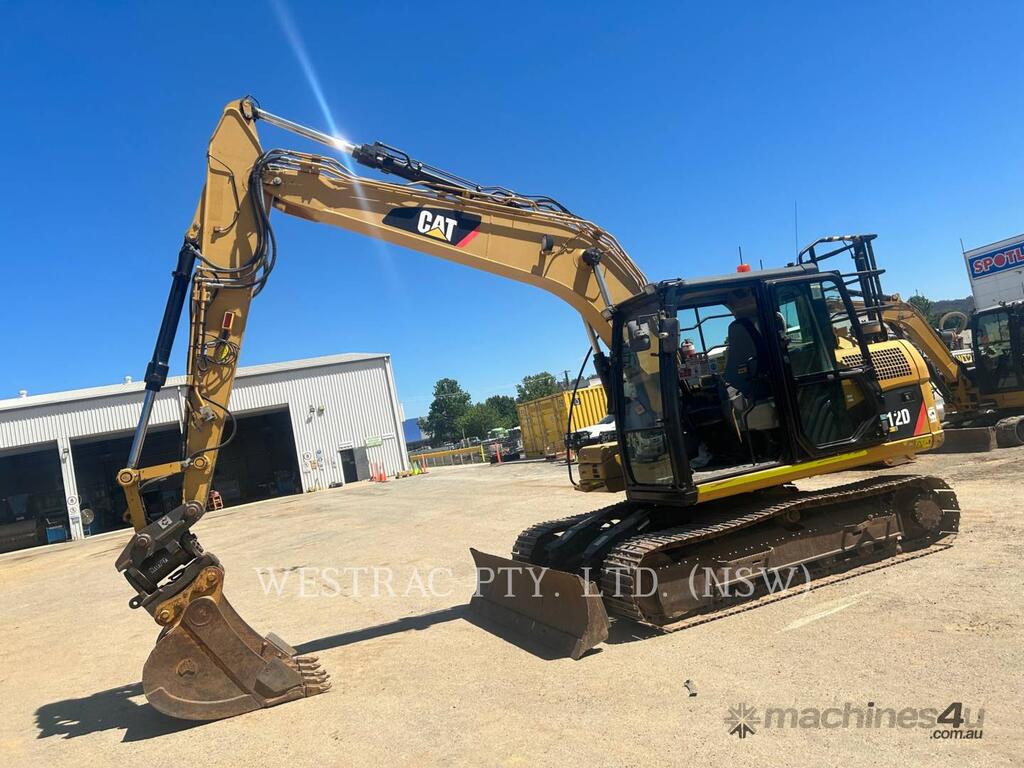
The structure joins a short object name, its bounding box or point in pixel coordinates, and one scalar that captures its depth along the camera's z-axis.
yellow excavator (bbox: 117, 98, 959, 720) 5.11
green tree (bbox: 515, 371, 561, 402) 86.75
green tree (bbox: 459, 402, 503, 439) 90.56
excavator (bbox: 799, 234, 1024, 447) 12.45
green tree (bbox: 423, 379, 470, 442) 94.06
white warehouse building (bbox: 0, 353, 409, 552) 31.59
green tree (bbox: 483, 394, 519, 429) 91.92
